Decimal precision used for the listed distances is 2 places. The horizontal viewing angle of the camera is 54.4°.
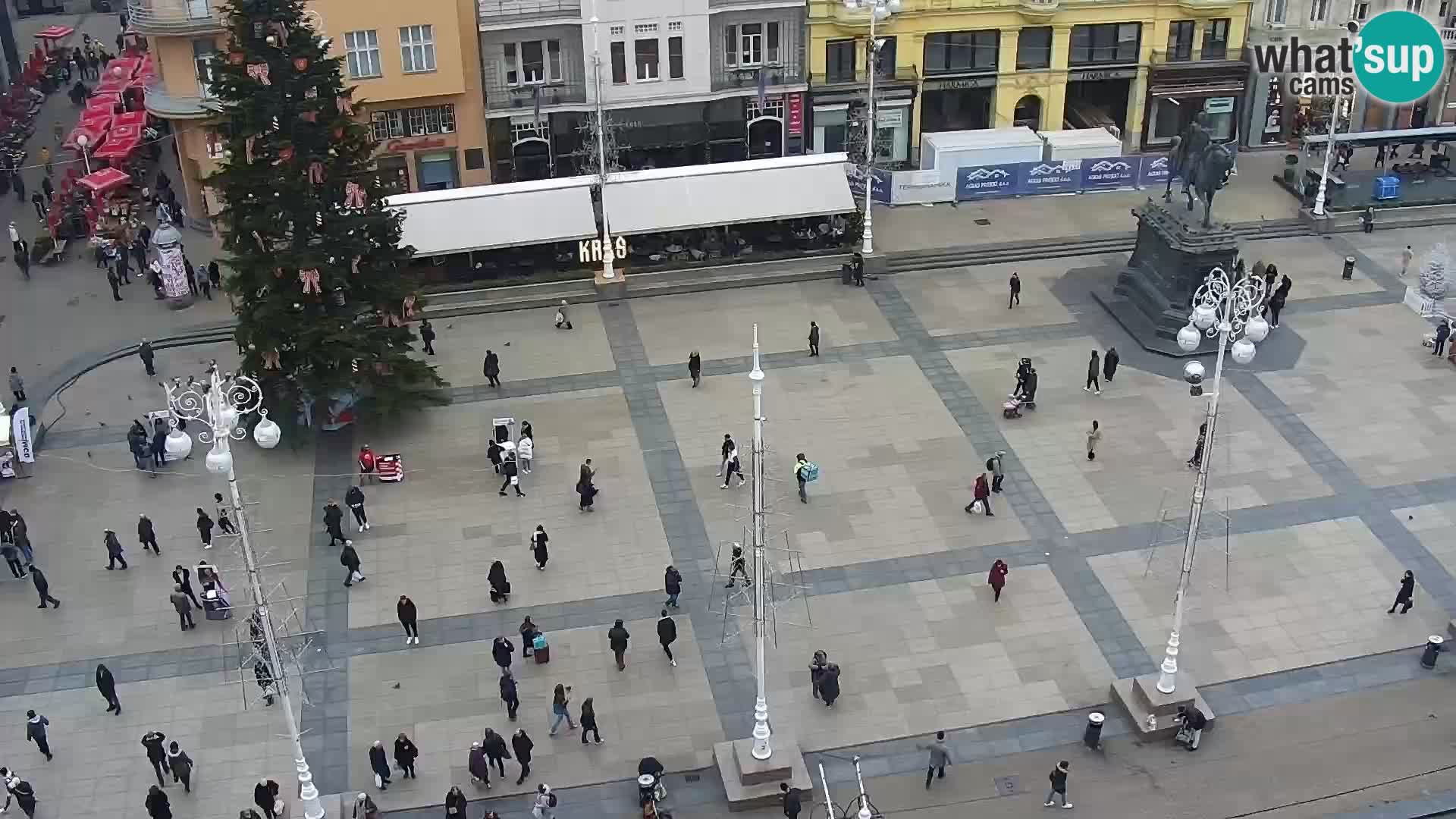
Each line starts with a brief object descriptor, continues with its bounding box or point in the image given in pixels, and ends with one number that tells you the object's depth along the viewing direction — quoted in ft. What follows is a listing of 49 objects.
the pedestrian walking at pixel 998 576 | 99.60
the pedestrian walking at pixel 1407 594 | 97.55
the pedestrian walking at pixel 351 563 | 101.55
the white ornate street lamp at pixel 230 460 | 68.80
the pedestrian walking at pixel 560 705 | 87.81
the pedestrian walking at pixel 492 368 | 128.26
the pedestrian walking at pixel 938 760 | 84.79
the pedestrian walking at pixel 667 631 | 94.02
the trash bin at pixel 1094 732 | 86.69
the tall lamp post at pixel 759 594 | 73.61
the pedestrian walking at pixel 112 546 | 103.76
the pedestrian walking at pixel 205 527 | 106.01
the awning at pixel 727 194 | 151.74
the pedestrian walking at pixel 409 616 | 95.86
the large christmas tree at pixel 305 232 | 110.83
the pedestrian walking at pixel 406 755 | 84.23
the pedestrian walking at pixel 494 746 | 84.23
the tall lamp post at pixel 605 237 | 148.05
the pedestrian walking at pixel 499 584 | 100.27
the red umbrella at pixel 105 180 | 159.94
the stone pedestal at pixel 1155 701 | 88.22
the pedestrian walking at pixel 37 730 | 86.69
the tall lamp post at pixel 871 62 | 139.64
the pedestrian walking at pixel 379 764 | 83.51
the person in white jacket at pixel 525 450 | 116.26
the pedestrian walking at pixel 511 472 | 113.09
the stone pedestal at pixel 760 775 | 83.41
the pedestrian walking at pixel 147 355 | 131.95
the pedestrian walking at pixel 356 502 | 108.27
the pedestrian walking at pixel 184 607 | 97.81
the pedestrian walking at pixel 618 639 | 93.45
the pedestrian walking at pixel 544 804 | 81.82
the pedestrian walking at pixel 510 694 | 89.51
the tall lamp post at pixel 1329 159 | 158.92
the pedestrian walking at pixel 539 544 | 103.76
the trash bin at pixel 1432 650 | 92.84
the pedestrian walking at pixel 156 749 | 84.53
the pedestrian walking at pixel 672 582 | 98.73
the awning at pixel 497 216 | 147.23
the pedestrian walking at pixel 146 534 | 105.38
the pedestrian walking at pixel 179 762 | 84.43
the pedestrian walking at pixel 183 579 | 98.89
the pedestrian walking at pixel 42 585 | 99.86
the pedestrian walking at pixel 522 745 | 84.48
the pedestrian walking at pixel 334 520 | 106.11
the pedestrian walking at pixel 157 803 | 80.59
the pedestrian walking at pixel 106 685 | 90.33
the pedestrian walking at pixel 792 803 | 80.02
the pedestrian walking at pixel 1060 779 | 82.48
